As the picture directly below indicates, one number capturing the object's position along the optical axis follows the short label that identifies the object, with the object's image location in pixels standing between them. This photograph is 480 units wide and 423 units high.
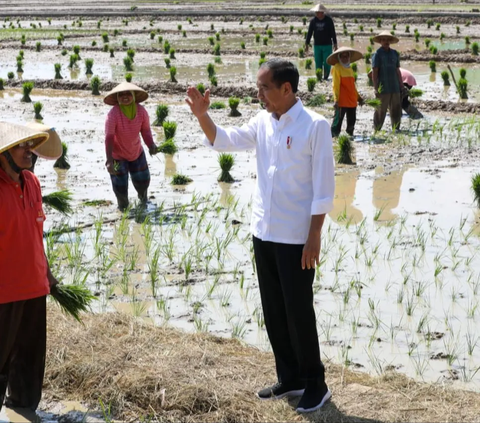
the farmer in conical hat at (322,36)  16.77
